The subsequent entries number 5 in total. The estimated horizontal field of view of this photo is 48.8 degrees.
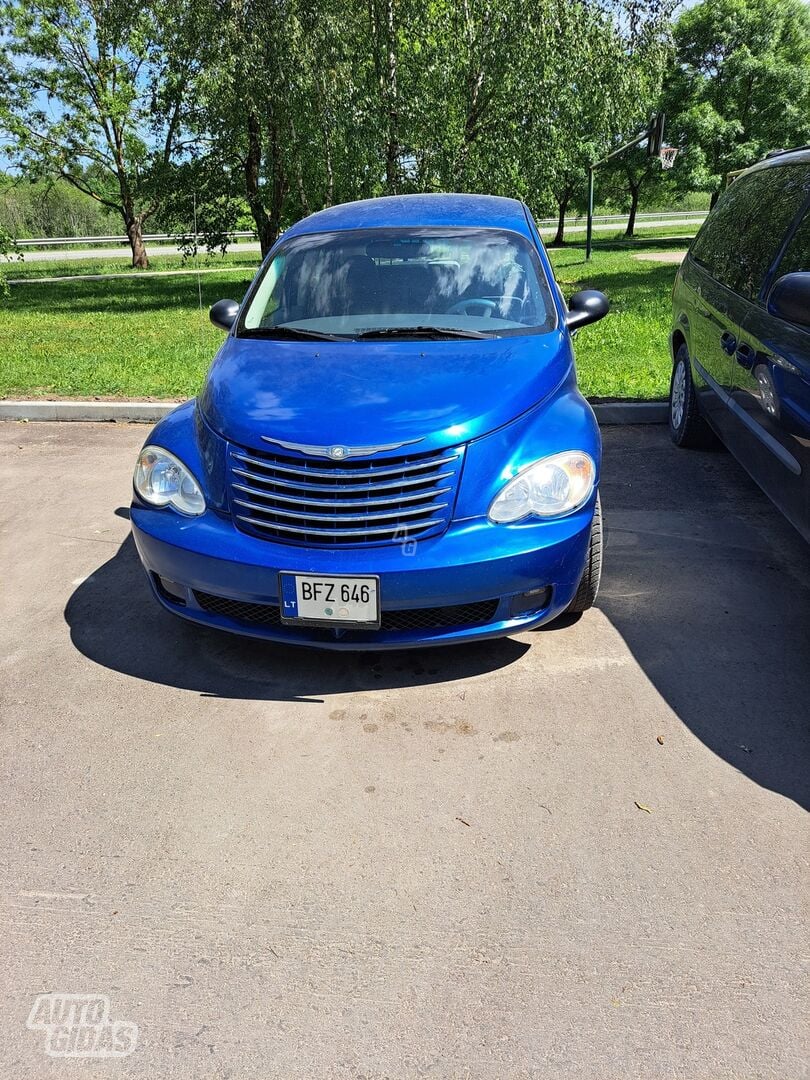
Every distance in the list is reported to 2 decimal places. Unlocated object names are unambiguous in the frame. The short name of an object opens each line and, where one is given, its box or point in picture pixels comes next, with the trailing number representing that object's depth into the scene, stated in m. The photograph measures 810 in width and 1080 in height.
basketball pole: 18.07
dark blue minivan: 3.75
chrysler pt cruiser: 3.26
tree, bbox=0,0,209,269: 21.25
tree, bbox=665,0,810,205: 33.12
